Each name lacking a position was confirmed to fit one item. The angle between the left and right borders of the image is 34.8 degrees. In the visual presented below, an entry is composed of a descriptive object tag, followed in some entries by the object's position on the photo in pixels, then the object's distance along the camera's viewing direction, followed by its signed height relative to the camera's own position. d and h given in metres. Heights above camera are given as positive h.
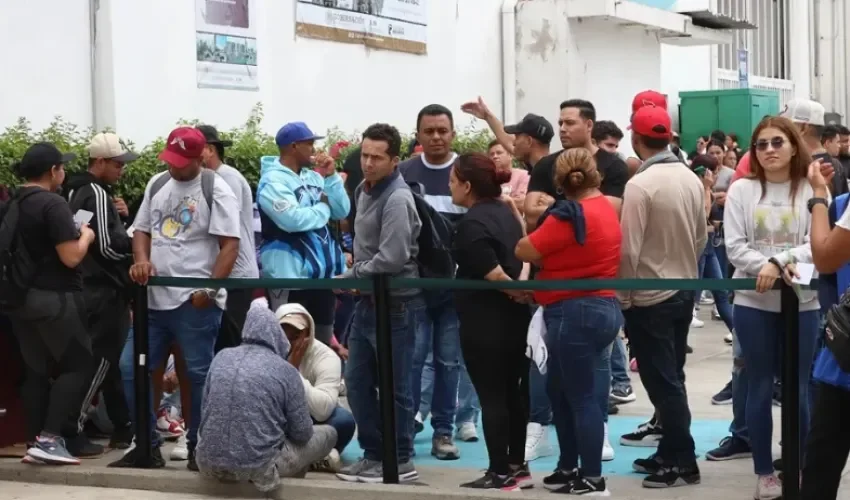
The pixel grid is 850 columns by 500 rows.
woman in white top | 6.46 -0.32
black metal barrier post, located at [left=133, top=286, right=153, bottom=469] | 7.77 -1.09
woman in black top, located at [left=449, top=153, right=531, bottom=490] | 6.98 -0.68
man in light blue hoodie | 8.45 -0.18
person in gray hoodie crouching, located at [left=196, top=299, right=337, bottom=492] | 6.91 -1.13
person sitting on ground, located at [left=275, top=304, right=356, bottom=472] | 7.71 -1.05
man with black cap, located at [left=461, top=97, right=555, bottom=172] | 8.31 +0.29
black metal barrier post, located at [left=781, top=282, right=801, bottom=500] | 6.32 -1.01
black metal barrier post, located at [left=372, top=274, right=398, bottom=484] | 7.17 -1.00
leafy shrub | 9.67 +0.38
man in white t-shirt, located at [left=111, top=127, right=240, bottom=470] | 7.66 -0.34
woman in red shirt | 6.60 -0.55
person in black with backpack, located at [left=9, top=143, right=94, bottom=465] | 7.68 -0.66
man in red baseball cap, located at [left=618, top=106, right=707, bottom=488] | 6.96 -0.58
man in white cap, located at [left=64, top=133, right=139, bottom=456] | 8.10 -0.40
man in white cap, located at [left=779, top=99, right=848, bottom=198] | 7.45 +0.33
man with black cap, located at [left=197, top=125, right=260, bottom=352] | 7.75 -0.41
